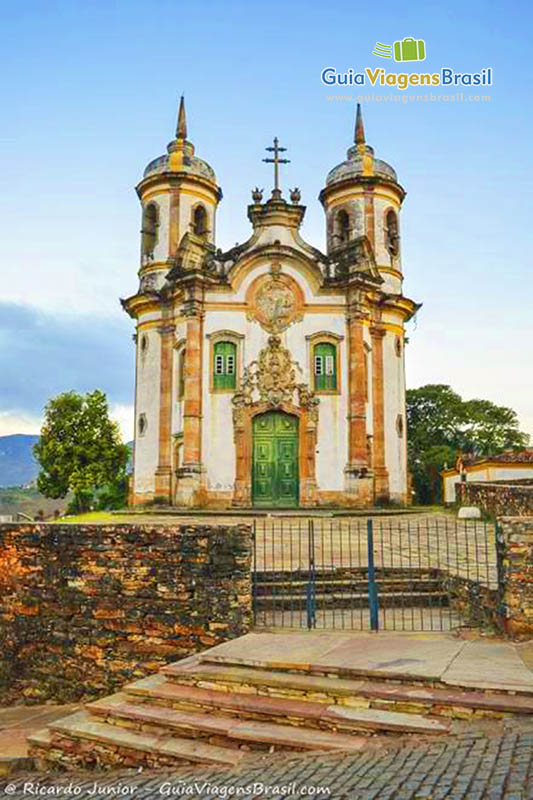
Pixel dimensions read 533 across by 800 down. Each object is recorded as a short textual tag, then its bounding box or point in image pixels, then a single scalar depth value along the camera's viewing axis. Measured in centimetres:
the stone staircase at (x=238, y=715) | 579
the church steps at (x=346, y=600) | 1018
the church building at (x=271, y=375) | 2483
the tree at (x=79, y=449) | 3562
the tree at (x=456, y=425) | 4725
